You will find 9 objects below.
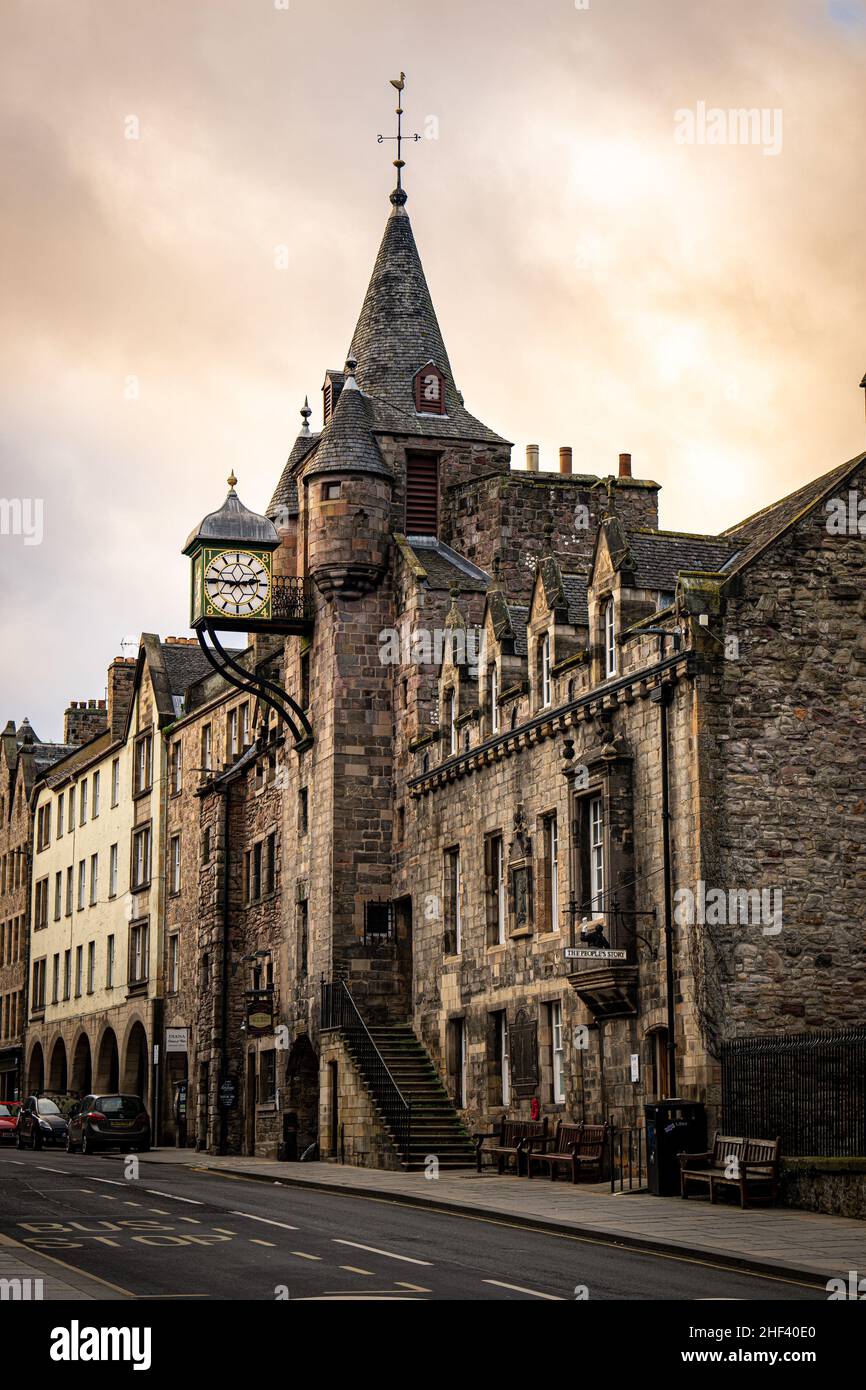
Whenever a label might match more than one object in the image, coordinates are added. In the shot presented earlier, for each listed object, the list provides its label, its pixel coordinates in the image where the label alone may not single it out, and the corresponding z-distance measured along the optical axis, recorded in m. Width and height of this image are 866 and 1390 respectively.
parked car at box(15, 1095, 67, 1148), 49.19
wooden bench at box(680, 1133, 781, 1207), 24.03
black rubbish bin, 25.89
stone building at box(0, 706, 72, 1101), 77.69
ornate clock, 41.25
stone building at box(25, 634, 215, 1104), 60.00
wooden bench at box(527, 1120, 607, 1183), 28.91
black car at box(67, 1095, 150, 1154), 44.00
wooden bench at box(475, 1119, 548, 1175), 31.42
